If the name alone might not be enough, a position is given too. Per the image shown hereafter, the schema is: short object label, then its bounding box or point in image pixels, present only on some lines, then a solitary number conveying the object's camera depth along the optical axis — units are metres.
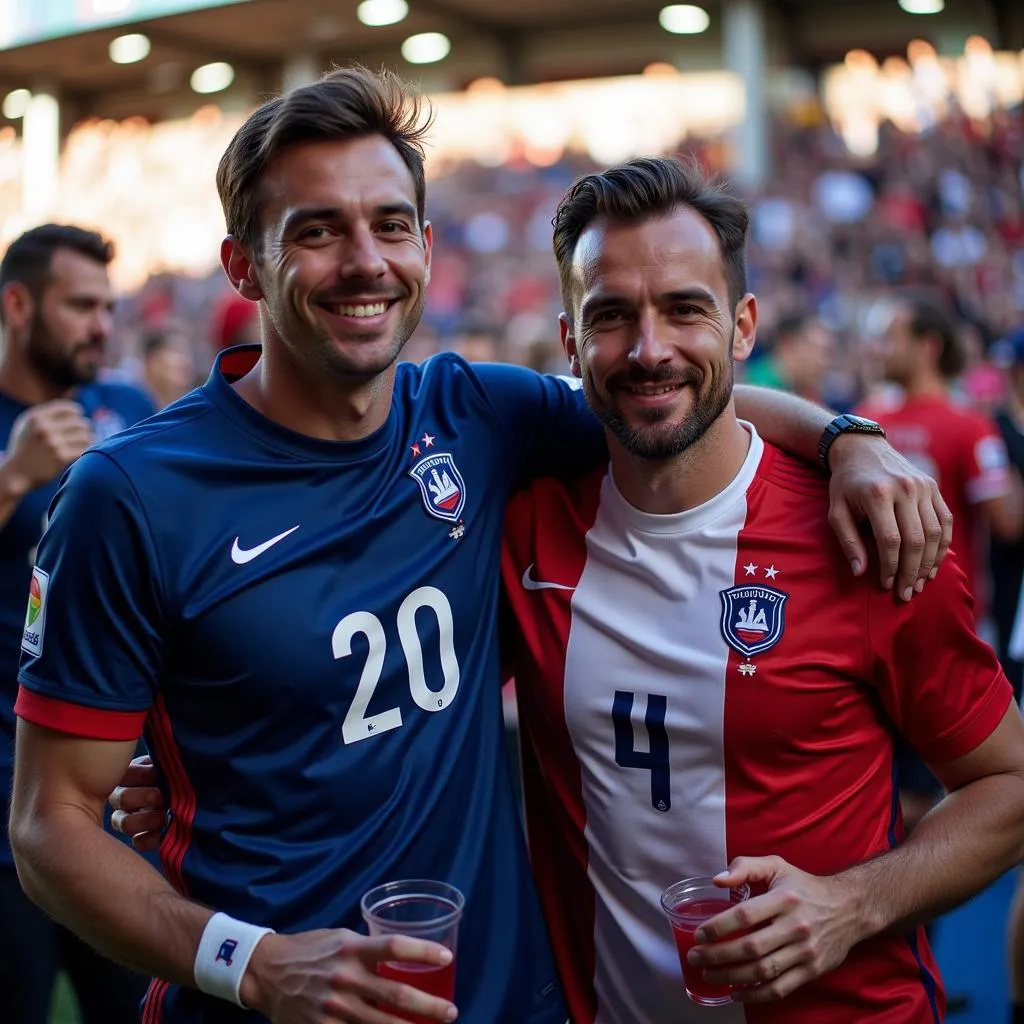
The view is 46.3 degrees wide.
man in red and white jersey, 2.02
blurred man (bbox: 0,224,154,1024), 3.17
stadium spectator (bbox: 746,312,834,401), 7.94
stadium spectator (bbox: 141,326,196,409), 8.12
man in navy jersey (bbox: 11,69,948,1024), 1.83
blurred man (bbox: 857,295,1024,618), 5.22
